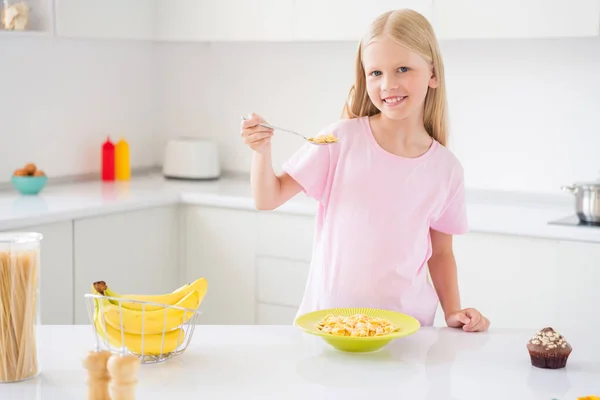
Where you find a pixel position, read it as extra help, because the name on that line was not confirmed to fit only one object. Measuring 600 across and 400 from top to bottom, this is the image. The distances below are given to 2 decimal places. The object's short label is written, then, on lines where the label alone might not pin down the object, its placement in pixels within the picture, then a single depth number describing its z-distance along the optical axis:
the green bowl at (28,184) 4.38
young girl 2.78
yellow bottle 5.05
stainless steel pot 3.81
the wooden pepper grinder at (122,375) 1.91
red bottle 5.00
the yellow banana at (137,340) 2.32
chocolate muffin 2.32
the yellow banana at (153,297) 2.34
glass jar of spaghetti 2.20
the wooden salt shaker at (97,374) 1.94
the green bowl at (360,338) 2.36
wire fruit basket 2.30
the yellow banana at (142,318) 2.30
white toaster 4.95
